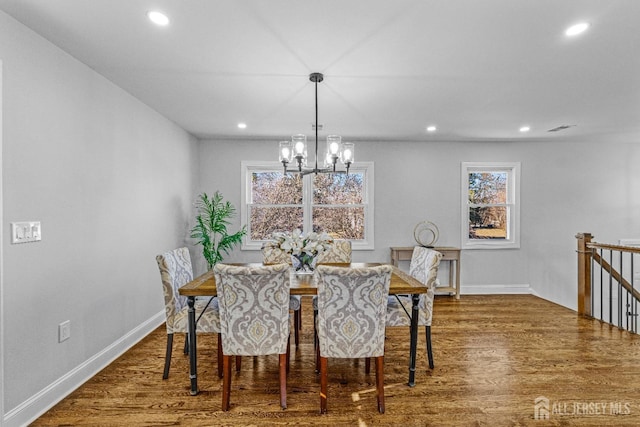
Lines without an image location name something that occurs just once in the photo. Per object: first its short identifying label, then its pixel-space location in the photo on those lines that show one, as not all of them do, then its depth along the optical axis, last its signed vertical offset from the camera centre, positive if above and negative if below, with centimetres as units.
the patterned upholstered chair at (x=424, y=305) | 276 -77
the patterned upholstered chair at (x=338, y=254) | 379 -46
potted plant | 469 -21
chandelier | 288 +51
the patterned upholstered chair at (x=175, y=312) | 262 -77
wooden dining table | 241 -56
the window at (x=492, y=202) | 570 +15
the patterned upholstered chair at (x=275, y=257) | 366 -49
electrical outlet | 243 -83
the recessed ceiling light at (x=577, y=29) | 214 +113
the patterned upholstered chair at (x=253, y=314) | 220 -67
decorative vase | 294 -45
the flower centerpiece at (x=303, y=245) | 287 -27
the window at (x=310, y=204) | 555 +12
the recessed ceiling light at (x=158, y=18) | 202 +114
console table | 524 -69
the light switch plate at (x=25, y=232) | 206 -12
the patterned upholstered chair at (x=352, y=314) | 221 -67
